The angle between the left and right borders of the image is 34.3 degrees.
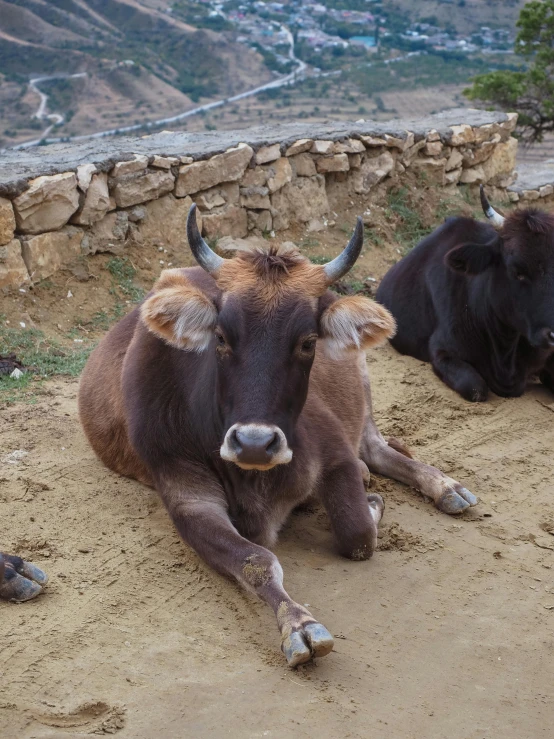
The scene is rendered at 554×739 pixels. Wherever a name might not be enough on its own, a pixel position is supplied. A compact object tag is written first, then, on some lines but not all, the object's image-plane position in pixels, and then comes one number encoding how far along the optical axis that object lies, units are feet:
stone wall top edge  25.29
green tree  57.88
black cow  22.95
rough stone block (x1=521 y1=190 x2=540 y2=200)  41.37
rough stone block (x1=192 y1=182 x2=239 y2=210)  29.35
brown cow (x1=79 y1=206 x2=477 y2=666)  12.73
